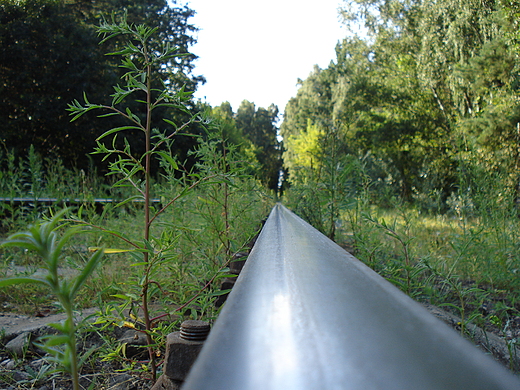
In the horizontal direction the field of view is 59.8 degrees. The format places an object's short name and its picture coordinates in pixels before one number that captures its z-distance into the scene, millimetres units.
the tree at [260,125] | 50357
